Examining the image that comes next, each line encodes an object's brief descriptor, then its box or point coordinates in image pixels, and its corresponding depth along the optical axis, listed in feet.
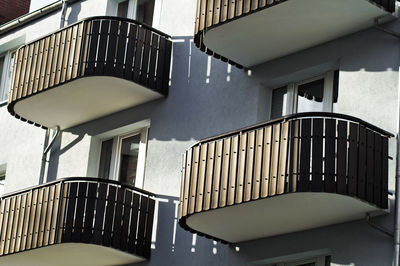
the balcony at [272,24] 65.77
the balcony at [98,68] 77.10
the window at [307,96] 68.44
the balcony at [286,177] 60.44
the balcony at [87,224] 72.02
